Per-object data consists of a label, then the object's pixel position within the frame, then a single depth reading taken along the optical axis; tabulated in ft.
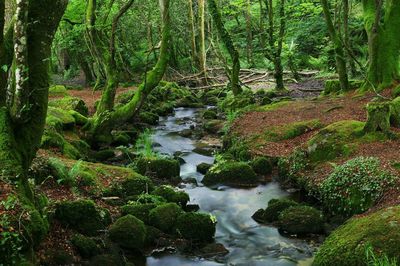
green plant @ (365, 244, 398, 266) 17.51
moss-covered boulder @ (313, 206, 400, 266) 19.54
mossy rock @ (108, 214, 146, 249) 23.52
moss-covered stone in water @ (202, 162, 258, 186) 36.50
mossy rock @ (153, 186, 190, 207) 30.55
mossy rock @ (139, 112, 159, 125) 65.36
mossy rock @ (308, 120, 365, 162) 34.99
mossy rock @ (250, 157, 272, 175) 38.06
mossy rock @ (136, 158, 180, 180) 37.91
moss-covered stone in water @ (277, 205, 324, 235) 26.71
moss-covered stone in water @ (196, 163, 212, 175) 40.47
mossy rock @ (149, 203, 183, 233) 25.73
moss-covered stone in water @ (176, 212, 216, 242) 25.64
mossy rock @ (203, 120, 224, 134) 58.70
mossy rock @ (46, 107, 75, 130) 44.37
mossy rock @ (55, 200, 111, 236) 22.49
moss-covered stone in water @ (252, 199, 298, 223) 29.14
